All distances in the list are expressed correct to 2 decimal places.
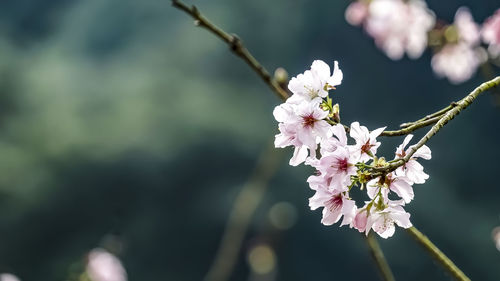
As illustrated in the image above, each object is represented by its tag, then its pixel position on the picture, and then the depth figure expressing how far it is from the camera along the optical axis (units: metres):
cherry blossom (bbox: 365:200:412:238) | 2.00
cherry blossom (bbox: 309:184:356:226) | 2.00
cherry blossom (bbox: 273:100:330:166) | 2.00
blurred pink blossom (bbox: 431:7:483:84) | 4.22
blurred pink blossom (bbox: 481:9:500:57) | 3.62
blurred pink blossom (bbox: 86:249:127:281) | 5.30
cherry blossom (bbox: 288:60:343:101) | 2.02
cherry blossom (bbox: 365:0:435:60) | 4.70
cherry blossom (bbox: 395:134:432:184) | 2.00
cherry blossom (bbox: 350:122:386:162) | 2.00
